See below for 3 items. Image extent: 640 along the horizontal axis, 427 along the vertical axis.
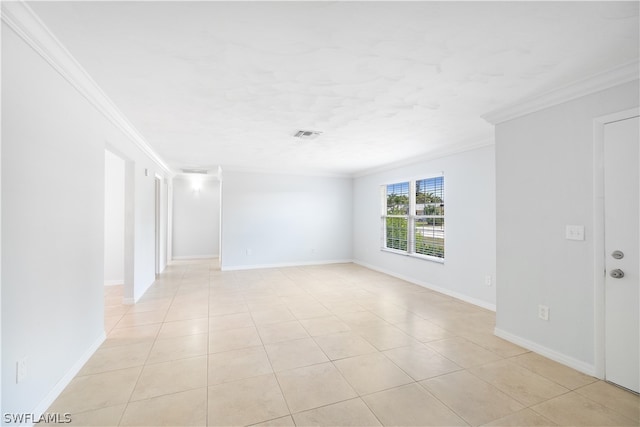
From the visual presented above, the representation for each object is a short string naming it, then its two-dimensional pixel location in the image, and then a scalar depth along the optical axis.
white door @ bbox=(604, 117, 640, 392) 2.07
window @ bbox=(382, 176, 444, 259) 4.95
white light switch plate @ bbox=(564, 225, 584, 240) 2.37
